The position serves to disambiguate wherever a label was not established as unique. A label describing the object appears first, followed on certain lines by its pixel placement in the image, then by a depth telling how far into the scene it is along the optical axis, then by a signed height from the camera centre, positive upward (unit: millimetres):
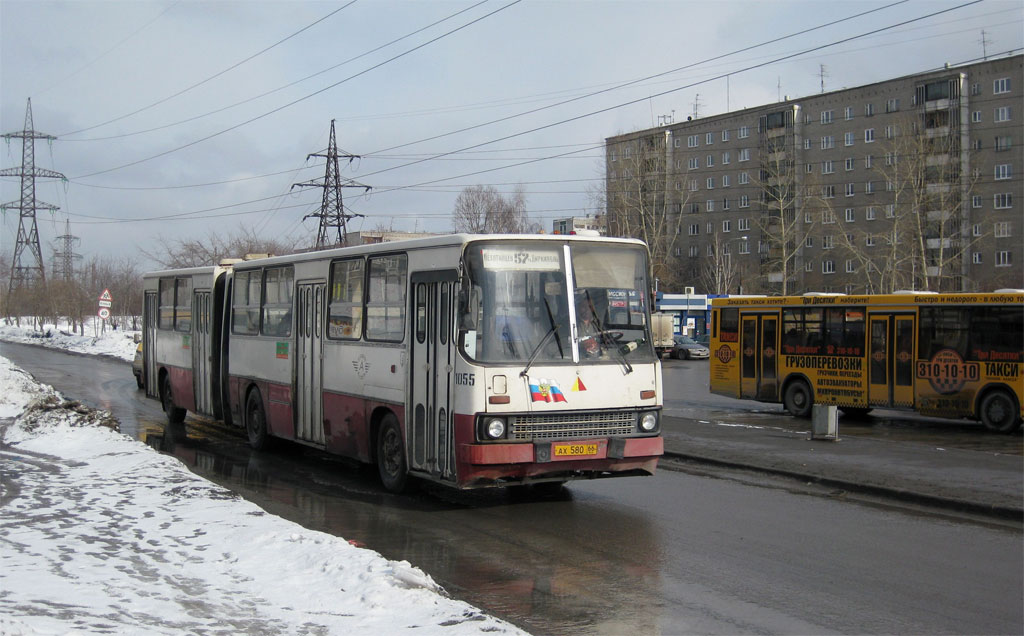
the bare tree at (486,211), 65500 +8360
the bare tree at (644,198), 67875 +9809
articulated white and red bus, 9586 -408
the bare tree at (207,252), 64688 +5203
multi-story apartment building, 64938 +11020
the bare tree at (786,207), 74312 +9810
